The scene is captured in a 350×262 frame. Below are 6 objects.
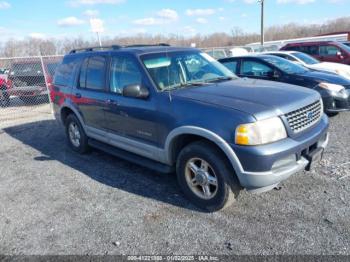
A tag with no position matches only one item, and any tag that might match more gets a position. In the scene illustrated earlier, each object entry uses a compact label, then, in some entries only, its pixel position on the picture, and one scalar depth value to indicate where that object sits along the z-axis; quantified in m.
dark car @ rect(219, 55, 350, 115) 6.56
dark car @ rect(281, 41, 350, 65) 13.23
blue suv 3.01
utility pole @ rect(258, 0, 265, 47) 27.34
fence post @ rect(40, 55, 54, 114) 10.38
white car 9.52
